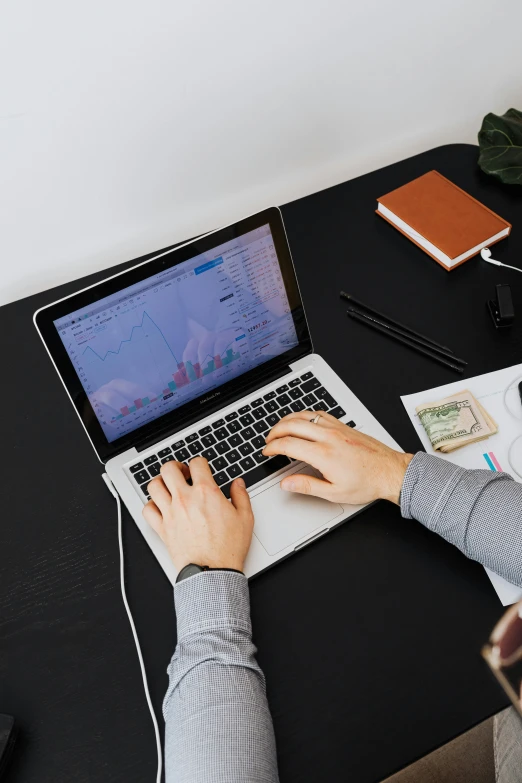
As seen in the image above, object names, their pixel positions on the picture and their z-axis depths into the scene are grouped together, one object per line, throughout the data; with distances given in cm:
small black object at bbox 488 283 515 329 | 112
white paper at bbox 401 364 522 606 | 98
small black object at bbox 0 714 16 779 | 75
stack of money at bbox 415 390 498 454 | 99
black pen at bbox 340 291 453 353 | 112
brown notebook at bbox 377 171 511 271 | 122
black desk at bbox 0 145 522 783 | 78
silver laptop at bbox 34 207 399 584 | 90
